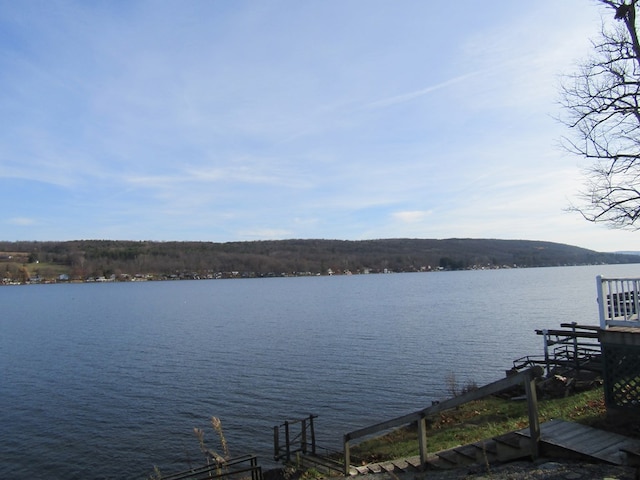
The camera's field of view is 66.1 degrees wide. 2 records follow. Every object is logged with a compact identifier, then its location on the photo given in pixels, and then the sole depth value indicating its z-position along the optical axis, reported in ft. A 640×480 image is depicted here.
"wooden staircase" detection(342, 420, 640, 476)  23.80
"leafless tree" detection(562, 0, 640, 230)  38.83
